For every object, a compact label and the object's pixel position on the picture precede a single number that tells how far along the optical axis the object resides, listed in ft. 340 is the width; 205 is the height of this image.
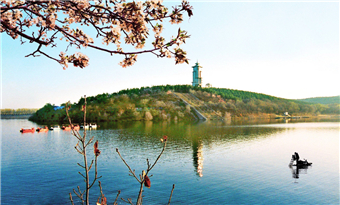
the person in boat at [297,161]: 79.71
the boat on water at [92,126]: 210.26
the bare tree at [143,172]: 12.18
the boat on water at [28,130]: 174.34
